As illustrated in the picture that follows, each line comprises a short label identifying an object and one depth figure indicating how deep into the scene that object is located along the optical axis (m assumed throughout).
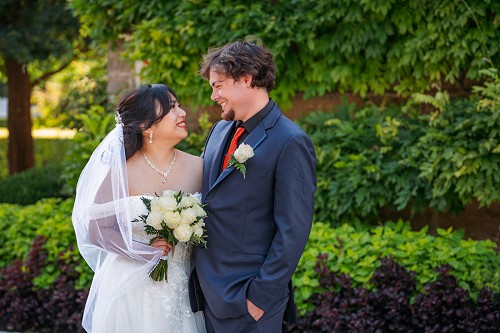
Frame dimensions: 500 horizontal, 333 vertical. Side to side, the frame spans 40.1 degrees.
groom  3.14
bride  3.47
